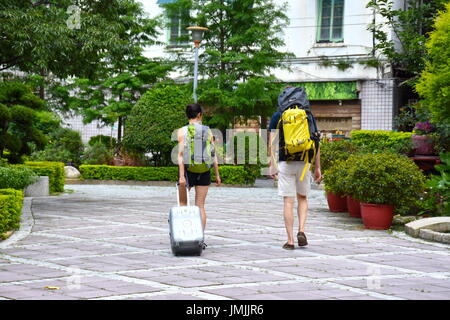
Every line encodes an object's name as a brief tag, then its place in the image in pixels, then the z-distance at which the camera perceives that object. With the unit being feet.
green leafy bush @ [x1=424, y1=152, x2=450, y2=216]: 35.81
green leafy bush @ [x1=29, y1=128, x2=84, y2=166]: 84.79
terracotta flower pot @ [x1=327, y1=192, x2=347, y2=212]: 44.06
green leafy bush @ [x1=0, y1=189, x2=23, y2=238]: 31.27
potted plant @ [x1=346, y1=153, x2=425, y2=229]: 34.71
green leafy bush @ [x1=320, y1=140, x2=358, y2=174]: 46.57
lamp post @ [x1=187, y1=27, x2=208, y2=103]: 70.90
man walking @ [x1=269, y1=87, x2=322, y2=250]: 27.30
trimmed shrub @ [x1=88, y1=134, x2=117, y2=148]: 90.33
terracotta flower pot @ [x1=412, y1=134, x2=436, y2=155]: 52.75
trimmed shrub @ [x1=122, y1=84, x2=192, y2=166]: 75.72
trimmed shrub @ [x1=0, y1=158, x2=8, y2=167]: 50.00
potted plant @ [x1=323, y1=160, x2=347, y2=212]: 38.29
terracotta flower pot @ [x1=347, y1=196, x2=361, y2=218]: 40.65
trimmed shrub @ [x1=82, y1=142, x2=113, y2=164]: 82.69
